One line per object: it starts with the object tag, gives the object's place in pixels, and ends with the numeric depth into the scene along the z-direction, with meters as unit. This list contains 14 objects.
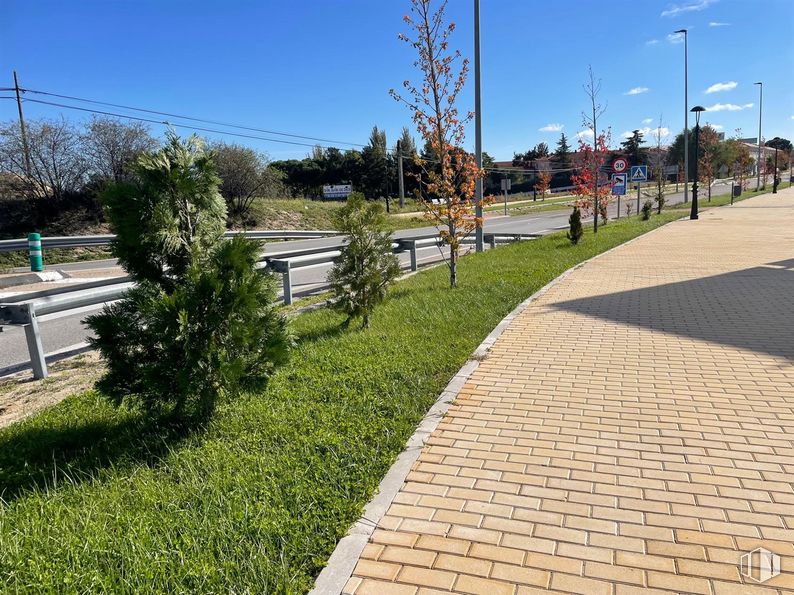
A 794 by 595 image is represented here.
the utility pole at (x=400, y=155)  45.55
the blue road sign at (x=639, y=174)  25.11
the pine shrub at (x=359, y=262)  6.72
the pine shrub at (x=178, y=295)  3.45
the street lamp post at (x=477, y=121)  14.34
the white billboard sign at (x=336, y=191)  54.72
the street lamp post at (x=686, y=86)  32.71
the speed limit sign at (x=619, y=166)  23.77
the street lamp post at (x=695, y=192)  26.09
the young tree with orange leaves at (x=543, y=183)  54.61
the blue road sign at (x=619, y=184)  24.34
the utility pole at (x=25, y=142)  24.05
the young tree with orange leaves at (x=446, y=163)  9.79
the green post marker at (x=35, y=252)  16.09
